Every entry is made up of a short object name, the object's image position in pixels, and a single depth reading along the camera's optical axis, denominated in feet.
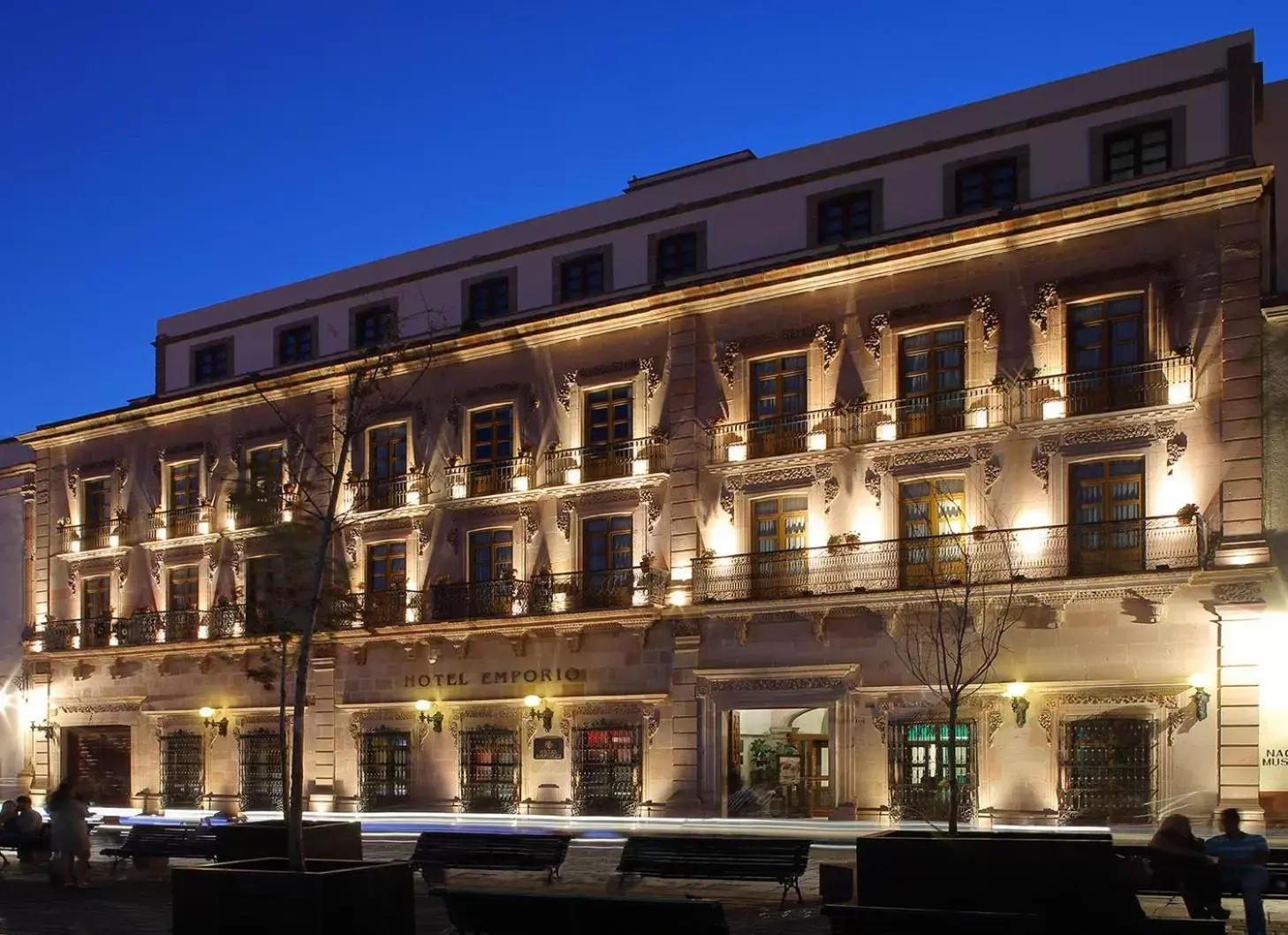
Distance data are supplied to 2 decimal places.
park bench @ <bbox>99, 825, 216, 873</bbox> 72.90
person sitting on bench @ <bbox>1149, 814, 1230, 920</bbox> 45.93
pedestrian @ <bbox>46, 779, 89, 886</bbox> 68.33
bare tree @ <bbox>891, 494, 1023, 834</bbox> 91.30
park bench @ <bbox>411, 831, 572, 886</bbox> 65.92
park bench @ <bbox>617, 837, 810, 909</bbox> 60.29
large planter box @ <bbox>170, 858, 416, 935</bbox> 43.73
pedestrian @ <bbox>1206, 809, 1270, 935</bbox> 46.32
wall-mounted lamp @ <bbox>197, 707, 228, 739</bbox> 129.39
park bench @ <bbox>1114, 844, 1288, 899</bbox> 51.60
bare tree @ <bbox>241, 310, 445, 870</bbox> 53.26
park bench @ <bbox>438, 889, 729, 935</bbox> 40.22
